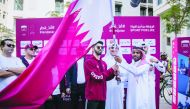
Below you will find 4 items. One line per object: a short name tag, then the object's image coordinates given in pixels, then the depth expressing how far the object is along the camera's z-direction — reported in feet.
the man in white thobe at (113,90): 19.75
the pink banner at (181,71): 19.28
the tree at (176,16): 41.72
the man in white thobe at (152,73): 18.62
